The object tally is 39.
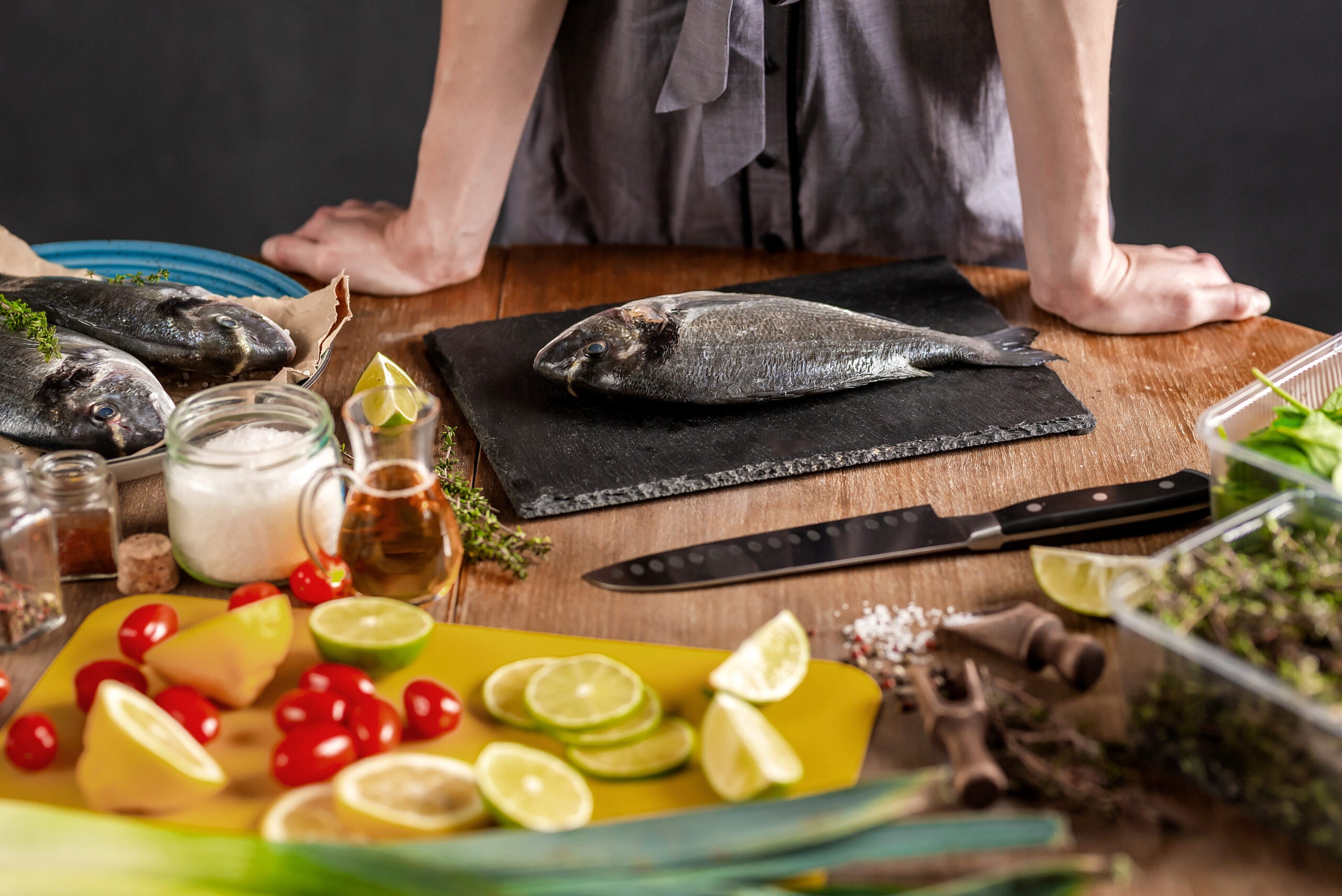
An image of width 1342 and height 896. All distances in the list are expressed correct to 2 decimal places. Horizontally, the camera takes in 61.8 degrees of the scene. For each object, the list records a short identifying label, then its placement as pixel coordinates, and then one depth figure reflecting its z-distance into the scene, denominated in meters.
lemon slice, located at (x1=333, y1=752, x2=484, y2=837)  0.96
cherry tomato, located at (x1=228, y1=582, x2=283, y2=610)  1.26
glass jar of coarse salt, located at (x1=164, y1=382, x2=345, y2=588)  1.27
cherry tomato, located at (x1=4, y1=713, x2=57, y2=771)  1.07
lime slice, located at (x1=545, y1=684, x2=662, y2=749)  1.07
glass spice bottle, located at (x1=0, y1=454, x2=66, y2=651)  1.20
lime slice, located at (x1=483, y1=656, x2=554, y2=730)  1.13
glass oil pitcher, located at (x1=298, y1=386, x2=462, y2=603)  1.24
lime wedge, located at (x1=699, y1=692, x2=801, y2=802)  1.01
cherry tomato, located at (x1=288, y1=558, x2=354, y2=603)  1.32
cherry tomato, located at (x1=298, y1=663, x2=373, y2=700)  1.13
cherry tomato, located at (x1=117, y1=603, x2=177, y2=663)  1.21
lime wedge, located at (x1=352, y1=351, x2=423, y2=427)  1.41
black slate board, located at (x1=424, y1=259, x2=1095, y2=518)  1.57
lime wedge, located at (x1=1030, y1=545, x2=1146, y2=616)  1.28
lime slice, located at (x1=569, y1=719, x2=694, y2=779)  1.06
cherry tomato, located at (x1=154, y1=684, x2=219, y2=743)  1.09
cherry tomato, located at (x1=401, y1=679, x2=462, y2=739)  1.11
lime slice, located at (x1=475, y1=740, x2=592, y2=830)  0.96
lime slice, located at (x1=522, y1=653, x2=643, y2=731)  1.08
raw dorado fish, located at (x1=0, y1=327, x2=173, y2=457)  1.54
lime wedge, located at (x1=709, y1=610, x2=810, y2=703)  1.15
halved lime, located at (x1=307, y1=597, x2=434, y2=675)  1.17
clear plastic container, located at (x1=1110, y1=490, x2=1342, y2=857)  0.93
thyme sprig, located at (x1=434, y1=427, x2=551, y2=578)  1.41
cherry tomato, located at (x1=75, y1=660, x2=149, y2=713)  1.14
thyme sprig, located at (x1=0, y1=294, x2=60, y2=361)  1.61
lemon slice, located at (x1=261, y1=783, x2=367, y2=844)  0.97
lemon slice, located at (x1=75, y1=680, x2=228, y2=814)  0.99
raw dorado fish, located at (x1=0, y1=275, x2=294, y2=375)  1.73
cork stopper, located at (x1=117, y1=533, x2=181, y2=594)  1.33
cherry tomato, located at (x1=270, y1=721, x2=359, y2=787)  1.04
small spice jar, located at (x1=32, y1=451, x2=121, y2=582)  1.31
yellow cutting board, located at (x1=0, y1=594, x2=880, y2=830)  1.05
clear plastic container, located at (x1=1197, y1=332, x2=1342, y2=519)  1.21
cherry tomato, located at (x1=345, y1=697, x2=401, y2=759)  1.07
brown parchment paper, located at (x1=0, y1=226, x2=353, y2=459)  1.78
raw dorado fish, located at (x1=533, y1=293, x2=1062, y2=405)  1.73
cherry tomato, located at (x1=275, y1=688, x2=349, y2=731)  1.10
